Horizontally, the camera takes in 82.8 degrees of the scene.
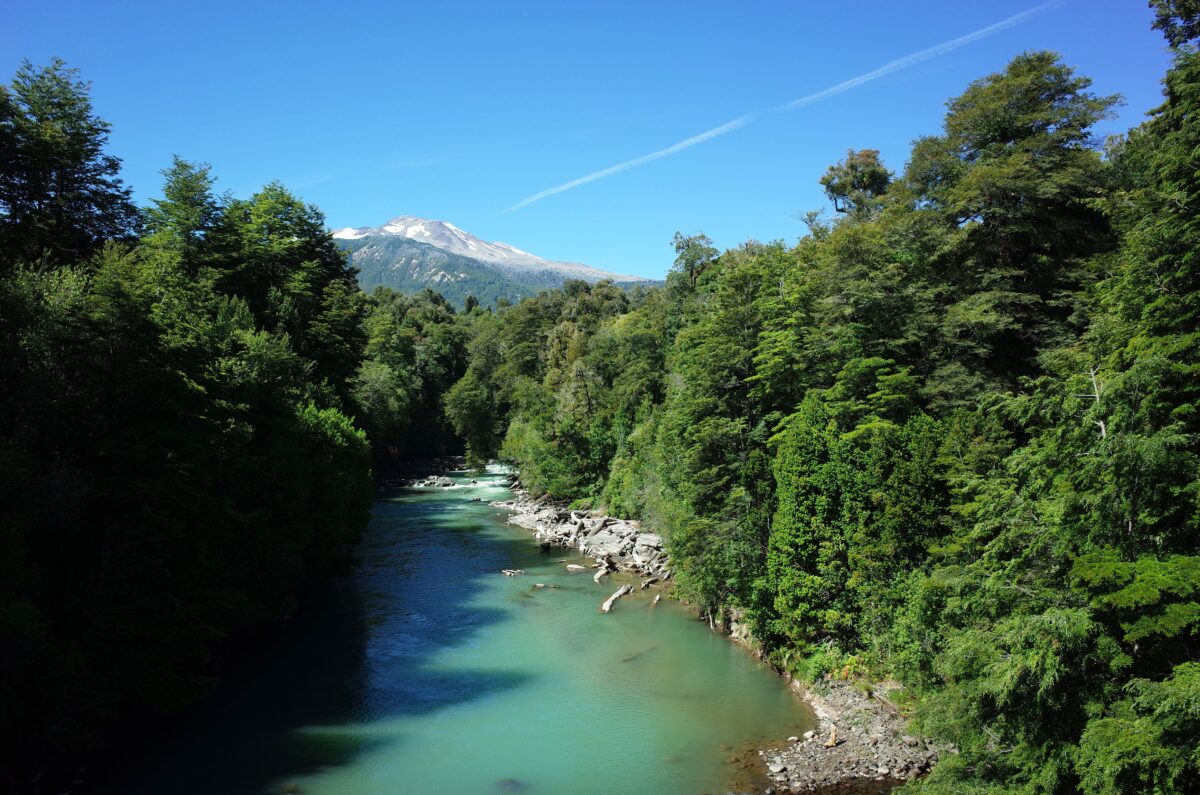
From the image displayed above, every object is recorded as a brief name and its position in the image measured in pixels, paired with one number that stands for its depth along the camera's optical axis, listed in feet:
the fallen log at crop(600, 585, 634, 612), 105.29
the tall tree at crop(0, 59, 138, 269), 80.28
